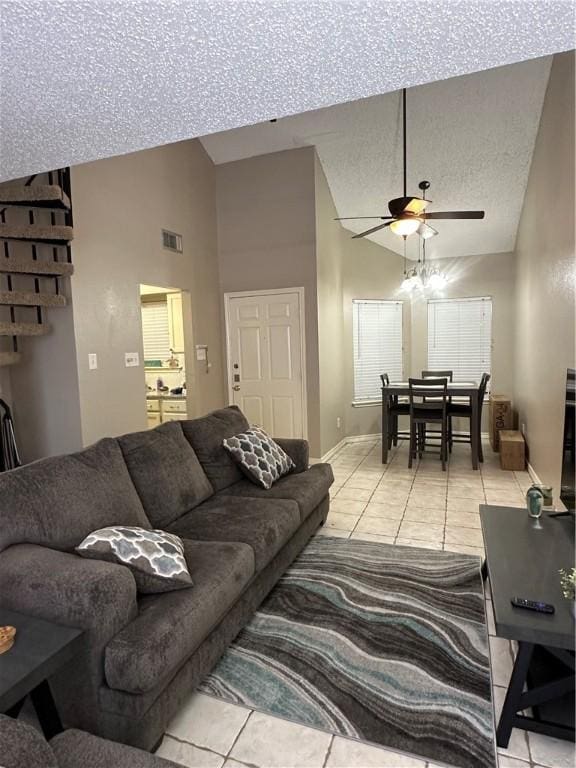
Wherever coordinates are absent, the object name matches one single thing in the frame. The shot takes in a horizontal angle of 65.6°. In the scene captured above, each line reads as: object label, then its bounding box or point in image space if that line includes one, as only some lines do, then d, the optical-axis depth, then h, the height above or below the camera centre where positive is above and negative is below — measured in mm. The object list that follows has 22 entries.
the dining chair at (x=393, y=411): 5641 -848
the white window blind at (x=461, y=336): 6672 +86
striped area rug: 1681 -1423
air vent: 4672 +1160
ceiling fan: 3633 +1066
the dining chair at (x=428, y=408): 5062 -760
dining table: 5012 -683
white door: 5340 -154
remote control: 1633 -978
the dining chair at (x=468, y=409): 5148 -806
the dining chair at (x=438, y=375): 6207 -447
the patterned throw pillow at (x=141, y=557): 1739 -815
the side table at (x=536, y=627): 1556 -1000
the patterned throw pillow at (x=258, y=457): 3062 -772
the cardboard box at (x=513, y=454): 4855 -1232
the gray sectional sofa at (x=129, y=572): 1478 -943
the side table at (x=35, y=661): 1248 -904
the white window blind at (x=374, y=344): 6605 +0
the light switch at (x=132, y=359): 4176 -79
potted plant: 1636 -957
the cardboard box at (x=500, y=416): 5711 -960
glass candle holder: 2492 -909
